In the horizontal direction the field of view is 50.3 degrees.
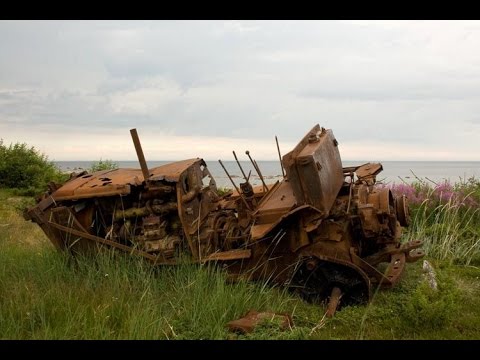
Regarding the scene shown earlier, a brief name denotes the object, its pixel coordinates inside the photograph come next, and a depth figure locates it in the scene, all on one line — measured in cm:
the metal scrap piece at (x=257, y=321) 459
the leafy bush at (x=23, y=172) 1761
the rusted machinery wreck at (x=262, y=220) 555
